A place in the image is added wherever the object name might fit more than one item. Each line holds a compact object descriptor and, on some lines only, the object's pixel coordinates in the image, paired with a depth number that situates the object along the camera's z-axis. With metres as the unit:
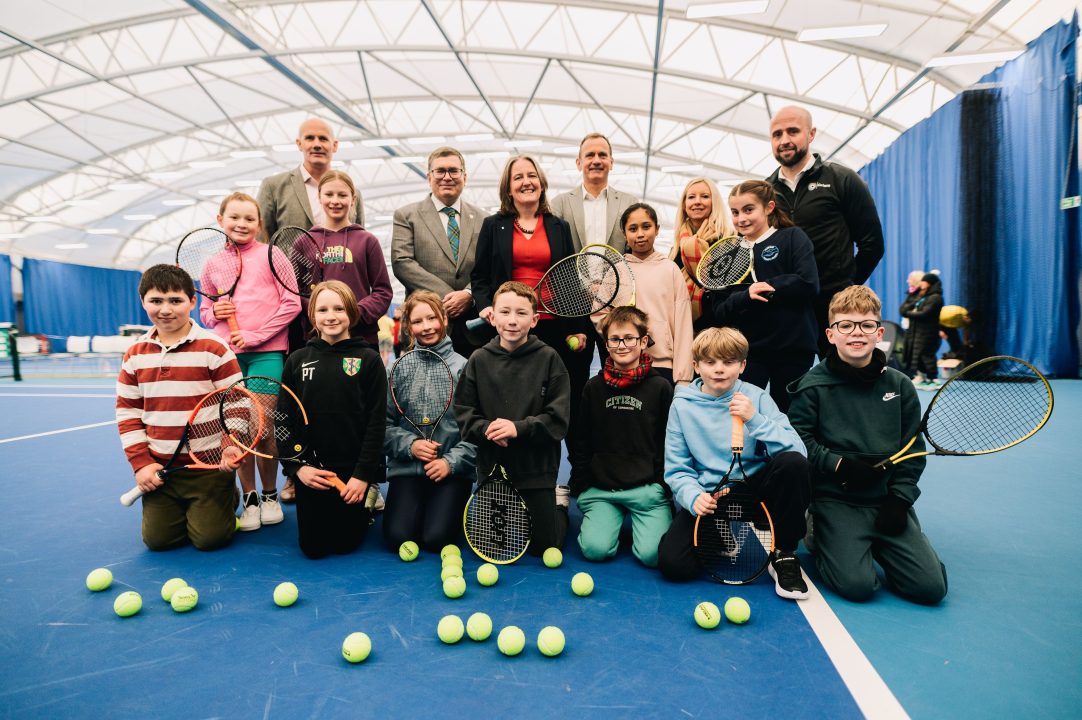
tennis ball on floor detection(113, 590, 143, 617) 2.43
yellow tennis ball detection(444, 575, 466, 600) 2.57
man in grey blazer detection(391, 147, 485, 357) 3.95
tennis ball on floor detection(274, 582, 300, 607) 2.52
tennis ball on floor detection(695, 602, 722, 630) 2.30
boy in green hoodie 2.60
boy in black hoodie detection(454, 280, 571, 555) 3.14
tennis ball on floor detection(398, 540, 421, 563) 3.05
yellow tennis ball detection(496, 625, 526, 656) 2.13
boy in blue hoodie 2.67
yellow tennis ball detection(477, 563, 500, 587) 2.69
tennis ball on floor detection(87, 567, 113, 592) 2.67
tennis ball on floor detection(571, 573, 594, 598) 2.60
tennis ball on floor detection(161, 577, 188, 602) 2.56
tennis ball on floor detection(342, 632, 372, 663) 2.08
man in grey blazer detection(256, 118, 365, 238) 3.95
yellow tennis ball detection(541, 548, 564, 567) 2.94
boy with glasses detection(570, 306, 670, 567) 3.16
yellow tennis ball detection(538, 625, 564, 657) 2.11
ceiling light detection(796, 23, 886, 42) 9.79
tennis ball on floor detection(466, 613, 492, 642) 2.23
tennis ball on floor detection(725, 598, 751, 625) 2.34
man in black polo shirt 3.54
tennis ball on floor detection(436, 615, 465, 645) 2.21
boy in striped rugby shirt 3.22
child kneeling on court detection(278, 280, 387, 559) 3.16
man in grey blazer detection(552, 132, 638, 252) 3.91
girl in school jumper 3.15
